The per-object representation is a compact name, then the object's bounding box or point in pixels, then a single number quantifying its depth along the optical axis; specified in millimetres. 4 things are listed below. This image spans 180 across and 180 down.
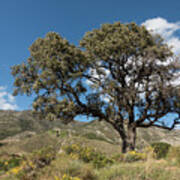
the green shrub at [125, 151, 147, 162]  8342
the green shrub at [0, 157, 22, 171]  9281
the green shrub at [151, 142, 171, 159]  12648
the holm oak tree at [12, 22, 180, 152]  14656
